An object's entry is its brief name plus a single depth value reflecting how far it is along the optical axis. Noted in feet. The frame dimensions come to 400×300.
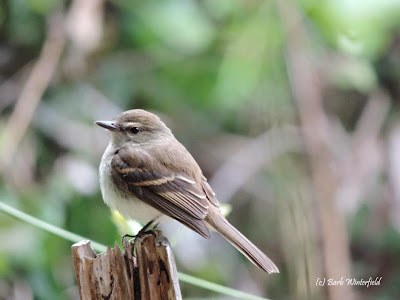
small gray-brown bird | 22.08
